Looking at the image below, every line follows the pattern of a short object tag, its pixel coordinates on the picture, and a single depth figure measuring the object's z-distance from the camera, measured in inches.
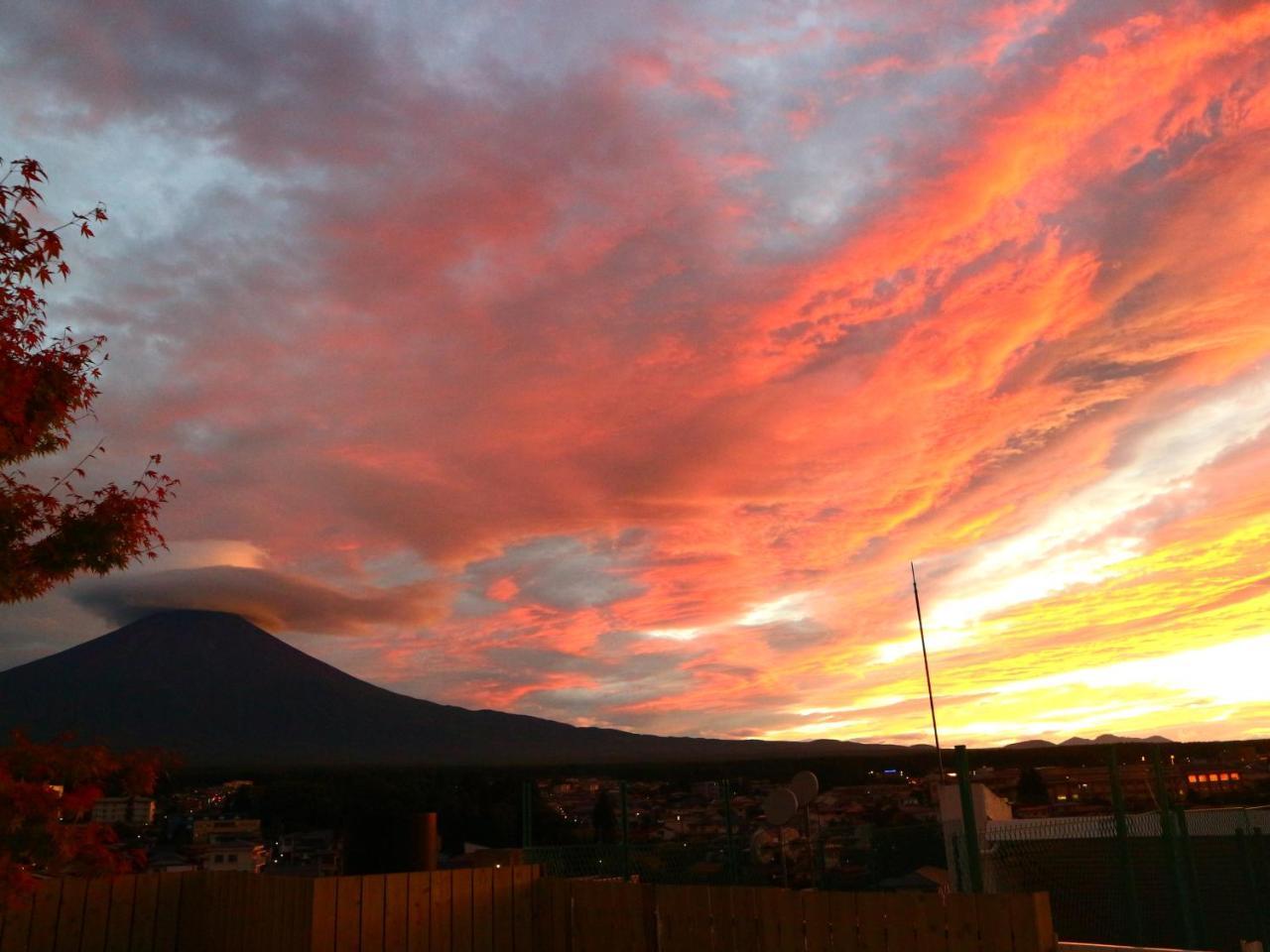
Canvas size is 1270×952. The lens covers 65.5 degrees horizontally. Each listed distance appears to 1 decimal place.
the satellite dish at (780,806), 488.1
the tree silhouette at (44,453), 301.9
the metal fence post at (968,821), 343.9
